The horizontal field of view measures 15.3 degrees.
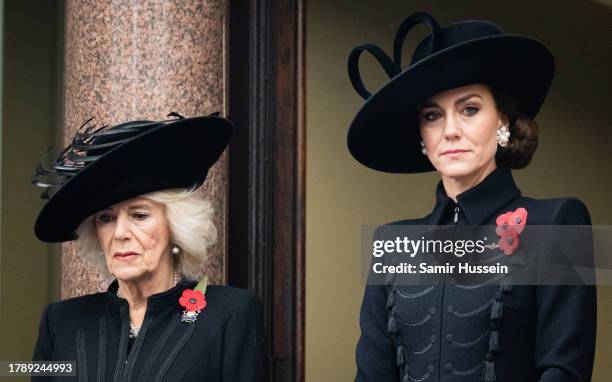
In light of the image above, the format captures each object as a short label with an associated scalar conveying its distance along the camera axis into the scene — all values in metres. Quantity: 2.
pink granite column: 9.62
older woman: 7.21
